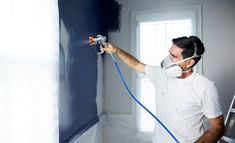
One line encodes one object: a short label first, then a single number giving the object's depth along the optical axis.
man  1.30
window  2.33
